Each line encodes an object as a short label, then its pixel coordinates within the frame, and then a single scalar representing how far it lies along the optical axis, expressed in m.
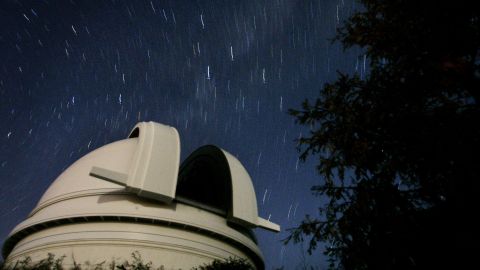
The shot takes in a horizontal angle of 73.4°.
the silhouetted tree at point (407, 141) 4.82
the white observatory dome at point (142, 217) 10.62
